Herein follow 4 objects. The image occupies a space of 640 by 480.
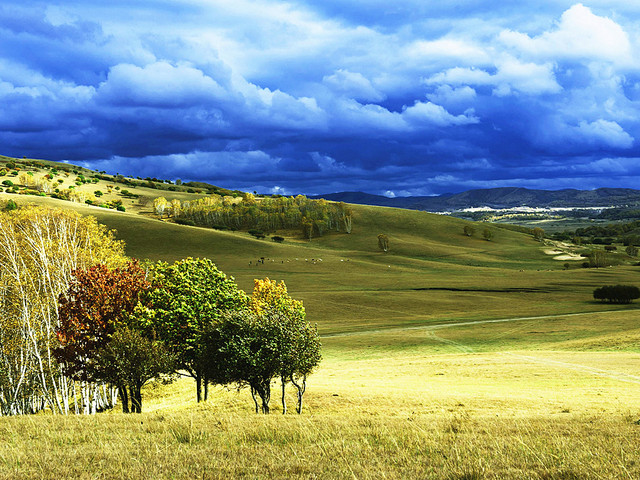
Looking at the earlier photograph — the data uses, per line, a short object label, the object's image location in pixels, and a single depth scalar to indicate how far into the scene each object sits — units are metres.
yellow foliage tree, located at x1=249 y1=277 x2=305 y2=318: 50.71
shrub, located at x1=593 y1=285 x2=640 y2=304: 99.56
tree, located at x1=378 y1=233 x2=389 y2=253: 190.00
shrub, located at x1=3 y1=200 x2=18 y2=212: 161.75
